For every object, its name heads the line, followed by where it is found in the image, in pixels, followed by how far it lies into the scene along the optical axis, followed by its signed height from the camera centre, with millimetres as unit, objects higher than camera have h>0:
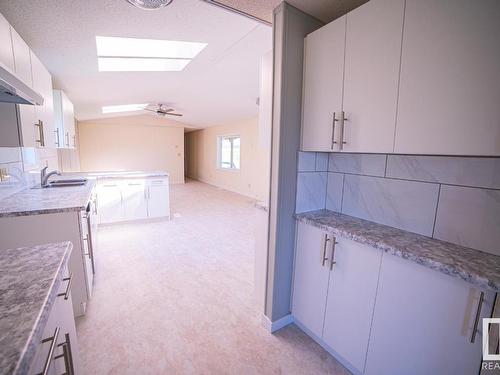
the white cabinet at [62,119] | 3085 +400
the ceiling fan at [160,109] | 5886 +1064
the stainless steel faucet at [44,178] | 2697 -341
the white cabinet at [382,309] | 984 -777
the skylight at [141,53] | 2572 +1128
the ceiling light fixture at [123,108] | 5912 +1102
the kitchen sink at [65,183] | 2732 -410
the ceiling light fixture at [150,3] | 1412 +873
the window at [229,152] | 7883 +12
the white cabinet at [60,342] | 678 -636
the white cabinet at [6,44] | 1420 +622
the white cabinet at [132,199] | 4070 -870
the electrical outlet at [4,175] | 2072 -250
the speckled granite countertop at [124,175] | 3975 -432
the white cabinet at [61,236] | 1673 -637
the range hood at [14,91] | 1005 +277
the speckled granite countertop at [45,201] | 1706 -440
